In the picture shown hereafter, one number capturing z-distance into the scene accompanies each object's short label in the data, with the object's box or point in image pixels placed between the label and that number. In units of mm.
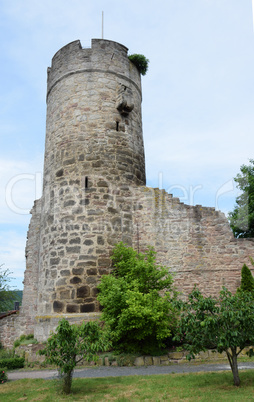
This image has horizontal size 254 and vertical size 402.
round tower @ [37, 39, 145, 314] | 10992
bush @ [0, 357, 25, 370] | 10082
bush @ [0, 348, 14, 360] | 11875
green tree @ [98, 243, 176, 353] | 9125
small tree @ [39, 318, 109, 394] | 6418
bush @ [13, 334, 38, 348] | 12858
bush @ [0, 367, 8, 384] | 7897
